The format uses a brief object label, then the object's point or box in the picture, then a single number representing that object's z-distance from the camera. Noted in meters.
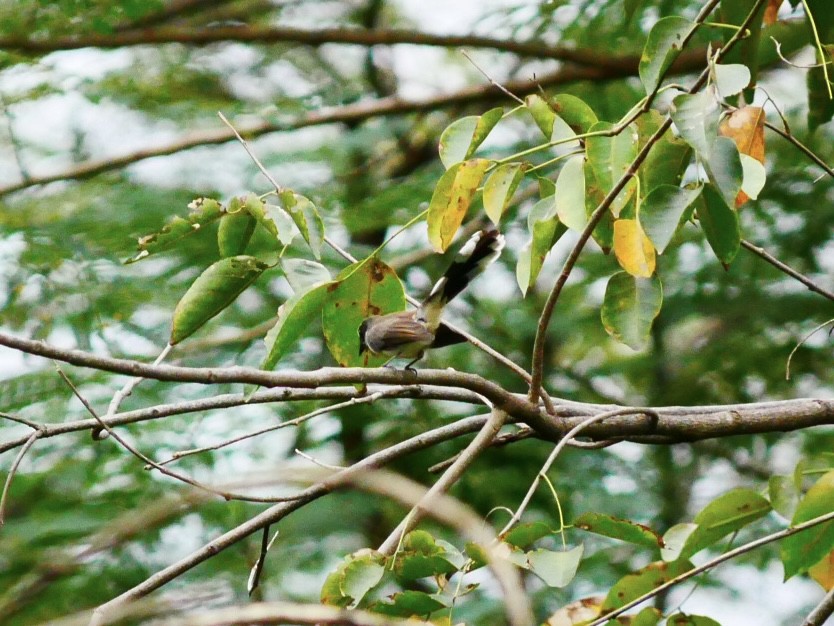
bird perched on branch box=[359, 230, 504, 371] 9.40
